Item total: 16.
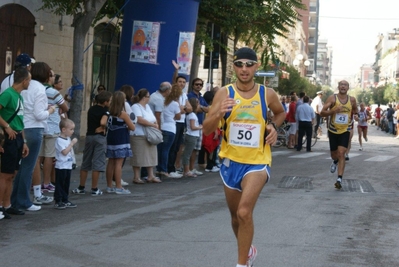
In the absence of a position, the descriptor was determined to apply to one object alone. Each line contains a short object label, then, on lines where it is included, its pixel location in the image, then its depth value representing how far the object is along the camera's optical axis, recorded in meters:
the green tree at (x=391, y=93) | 104.31
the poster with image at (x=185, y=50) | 19.67
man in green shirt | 9.72
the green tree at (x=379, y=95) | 127.66
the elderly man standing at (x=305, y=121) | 26.34
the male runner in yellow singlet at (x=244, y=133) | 6.89
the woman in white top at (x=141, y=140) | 14.14
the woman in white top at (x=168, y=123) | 15.33
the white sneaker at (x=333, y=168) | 16.27
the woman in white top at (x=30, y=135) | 10.43
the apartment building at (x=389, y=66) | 142.88
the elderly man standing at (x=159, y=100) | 15.30
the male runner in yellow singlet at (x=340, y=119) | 14.66
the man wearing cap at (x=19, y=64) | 10.78
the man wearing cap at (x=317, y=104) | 30.32
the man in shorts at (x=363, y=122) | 29.54
